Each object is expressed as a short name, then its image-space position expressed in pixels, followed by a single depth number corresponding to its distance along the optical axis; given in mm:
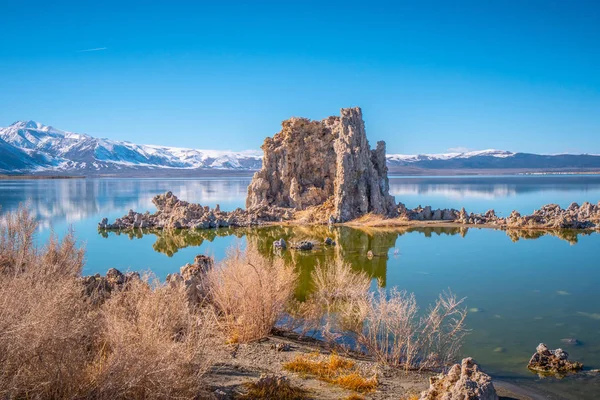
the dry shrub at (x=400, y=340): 8945
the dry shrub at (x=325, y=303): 10969
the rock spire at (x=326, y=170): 34344
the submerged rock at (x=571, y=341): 10469
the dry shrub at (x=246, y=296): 10023
